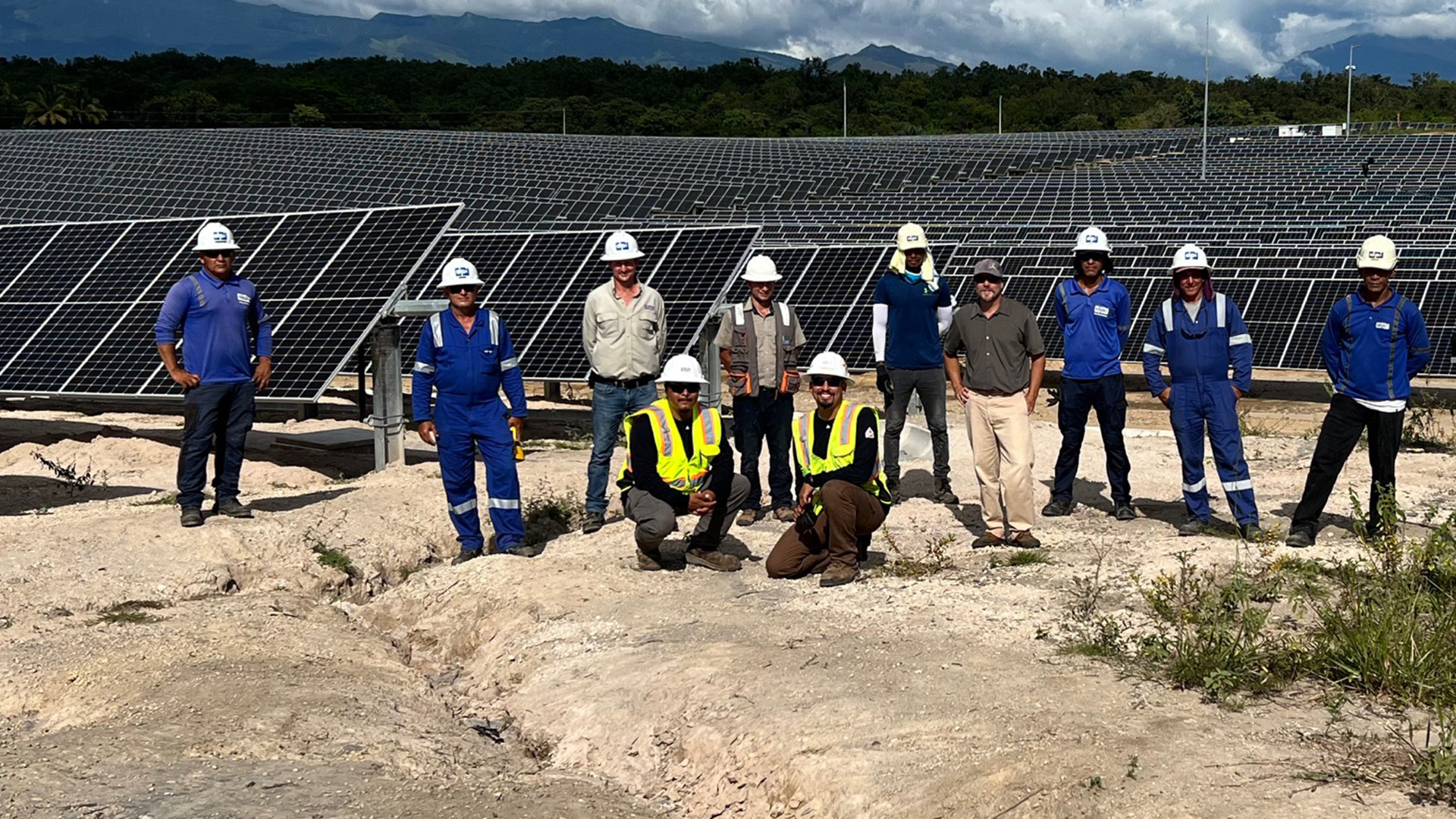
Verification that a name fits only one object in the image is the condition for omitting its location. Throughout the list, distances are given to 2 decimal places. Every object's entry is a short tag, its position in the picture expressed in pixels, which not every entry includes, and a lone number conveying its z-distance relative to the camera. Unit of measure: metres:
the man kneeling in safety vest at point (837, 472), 7.71
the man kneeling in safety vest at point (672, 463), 7.91
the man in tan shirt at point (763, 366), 9.15
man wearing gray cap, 8.56
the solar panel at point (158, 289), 11.44
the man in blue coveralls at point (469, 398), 8.48
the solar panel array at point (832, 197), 16.23
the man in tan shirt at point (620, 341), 9.01
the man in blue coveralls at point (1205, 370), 8.62
